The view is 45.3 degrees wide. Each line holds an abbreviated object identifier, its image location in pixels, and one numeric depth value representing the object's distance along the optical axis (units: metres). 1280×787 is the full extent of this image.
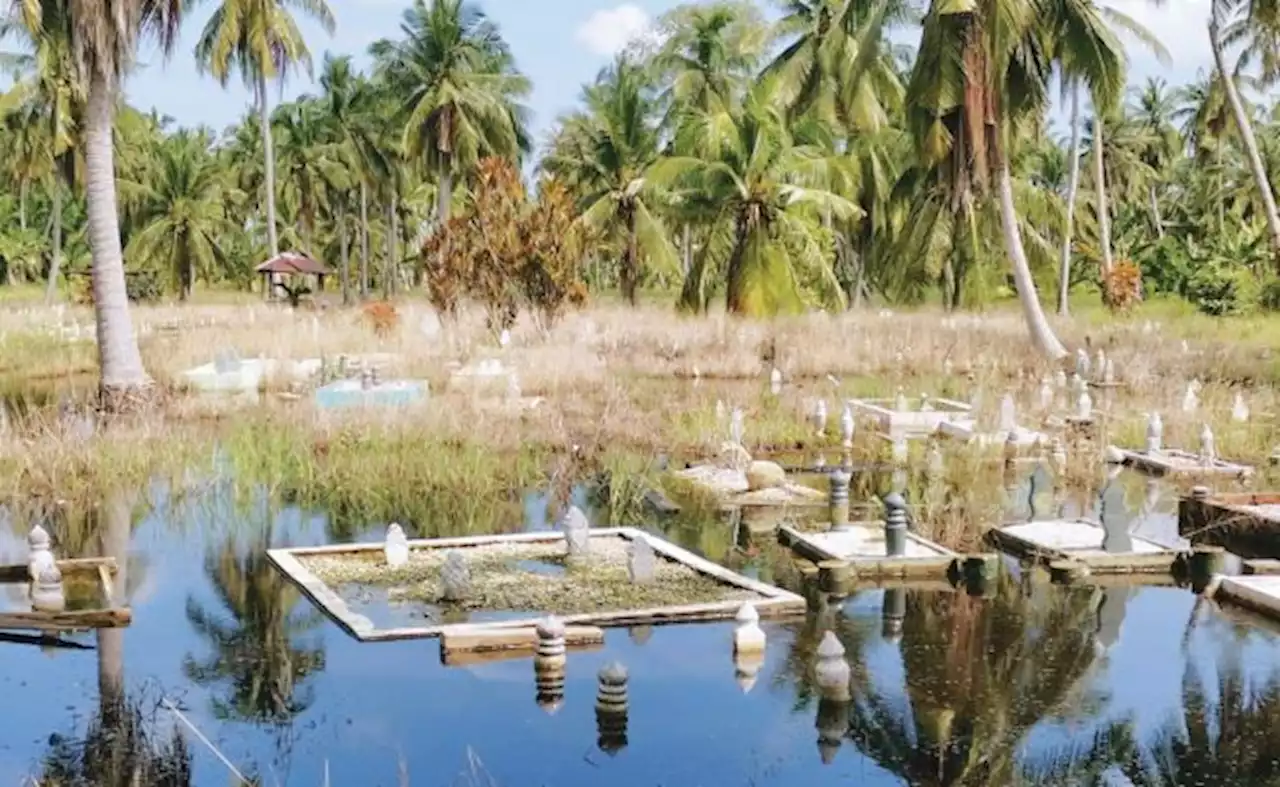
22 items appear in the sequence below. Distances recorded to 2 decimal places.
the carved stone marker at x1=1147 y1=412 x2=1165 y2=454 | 15.75
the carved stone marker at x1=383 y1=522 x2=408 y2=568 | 10.41
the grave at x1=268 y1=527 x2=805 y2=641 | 9.08
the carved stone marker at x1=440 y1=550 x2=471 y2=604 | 9.52
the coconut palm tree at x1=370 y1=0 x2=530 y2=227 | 40.09
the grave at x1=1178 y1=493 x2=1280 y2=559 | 11.41
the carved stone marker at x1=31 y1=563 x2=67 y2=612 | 9.20
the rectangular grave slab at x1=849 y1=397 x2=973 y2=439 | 17.73
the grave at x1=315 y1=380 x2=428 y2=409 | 18.19
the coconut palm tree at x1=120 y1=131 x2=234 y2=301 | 45.75
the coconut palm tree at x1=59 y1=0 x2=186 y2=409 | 18.03
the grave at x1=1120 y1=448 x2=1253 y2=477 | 14.77
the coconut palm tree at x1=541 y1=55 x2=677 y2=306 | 37.56
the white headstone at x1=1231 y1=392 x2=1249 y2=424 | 17.69
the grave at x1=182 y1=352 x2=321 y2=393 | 21.08
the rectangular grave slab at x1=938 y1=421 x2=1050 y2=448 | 16.12
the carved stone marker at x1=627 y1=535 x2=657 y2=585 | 10.03
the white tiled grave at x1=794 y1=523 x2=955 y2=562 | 10.69
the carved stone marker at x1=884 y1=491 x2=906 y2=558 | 10.56
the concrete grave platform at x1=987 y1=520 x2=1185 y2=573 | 10.59
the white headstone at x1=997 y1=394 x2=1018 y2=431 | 16.59
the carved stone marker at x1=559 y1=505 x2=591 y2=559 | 10.80
